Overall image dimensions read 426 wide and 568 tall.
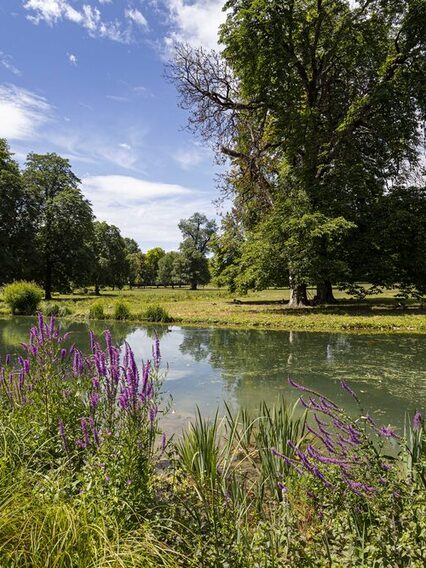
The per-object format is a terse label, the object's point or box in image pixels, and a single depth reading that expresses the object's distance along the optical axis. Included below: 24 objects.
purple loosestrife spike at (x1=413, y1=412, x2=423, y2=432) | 2.36
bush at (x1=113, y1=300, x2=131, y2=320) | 18.19
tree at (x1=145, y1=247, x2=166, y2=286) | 82.75
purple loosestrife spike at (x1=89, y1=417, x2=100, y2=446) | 2.68
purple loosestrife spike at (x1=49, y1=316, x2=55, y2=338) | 3.38
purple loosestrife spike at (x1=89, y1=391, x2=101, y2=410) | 2.98
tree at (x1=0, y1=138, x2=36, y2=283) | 29.23
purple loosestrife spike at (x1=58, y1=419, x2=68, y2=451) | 2.75
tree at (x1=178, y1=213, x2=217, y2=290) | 63.91
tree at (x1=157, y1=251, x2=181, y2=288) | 75.12
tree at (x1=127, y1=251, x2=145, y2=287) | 73.19
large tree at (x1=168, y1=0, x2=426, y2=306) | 17.58
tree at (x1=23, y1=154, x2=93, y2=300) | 33.53
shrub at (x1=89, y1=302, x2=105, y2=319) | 18.78
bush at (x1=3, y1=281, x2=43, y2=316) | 20.42
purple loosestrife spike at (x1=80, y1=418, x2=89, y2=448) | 2.78
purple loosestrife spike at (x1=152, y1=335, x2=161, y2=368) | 3.08
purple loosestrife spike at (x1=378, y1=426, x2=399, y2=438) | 1.95
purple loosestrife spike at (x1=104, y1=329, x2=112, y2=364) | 2.96
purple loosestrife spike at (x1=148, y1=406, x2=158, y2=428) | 2.75
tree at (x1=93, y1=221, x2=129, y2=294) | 48.28
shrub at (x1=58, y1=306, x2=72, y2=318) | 19.65
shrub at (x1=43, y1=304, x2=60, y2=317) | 19.42
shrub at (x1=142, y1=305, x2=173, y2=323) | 17.39
